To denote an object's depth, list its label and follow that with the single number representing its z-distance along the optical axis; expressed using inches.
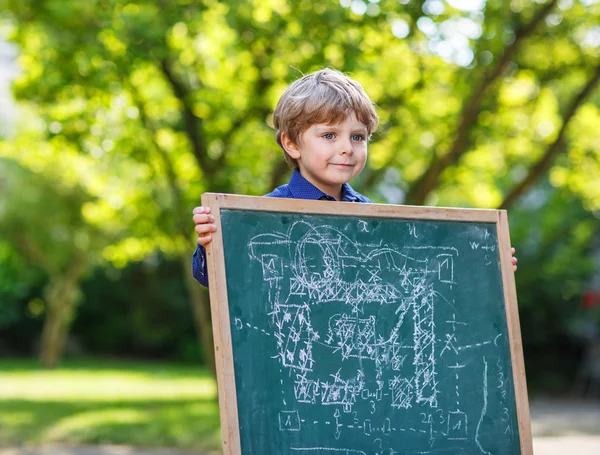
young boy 148.6
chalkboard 140.9
